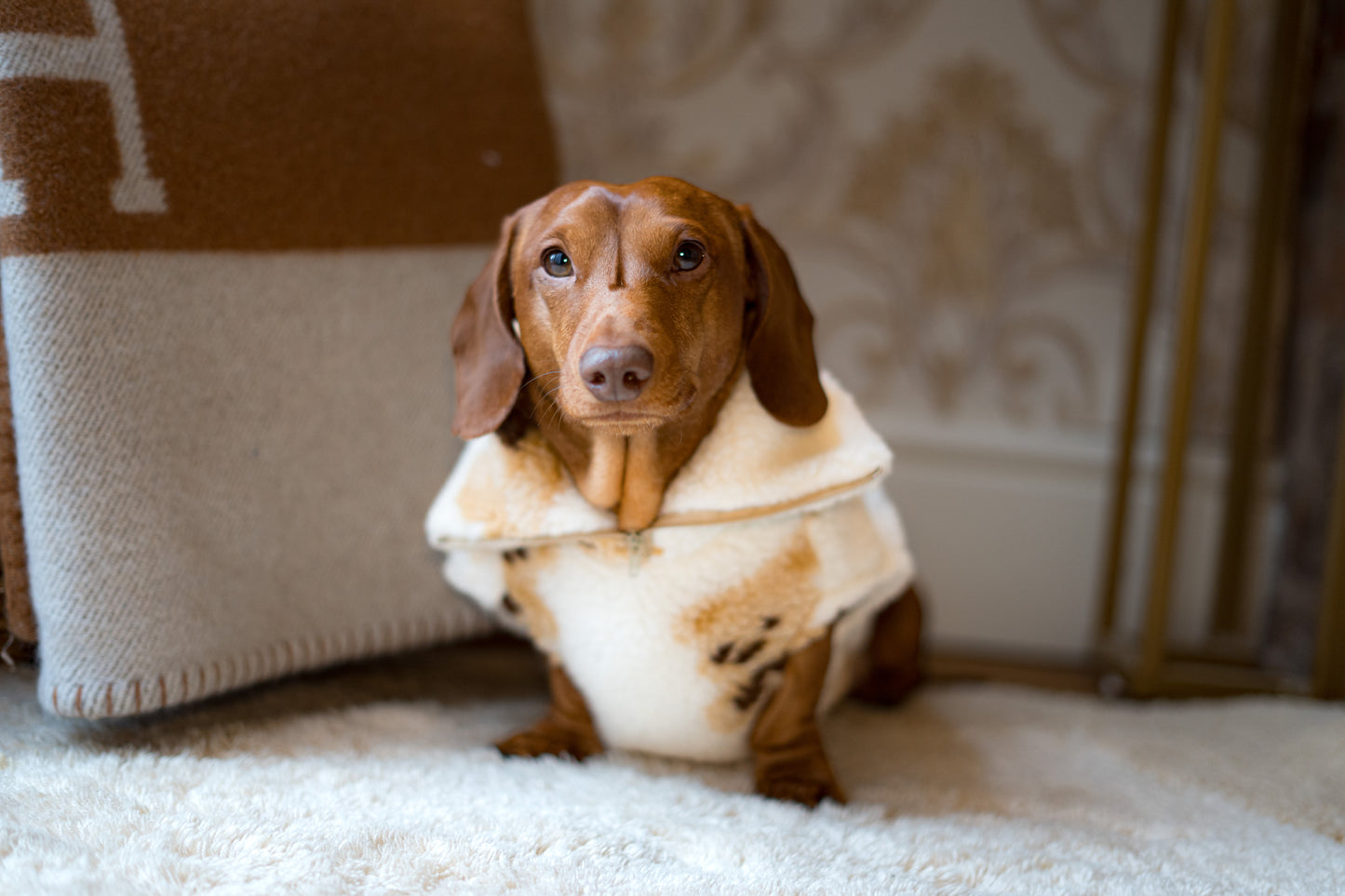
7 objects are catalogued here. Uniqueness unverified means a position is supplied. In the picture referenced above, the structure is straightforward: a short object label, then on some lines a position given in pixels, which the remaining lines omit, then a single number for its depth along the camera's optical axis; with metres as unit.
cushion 0.95
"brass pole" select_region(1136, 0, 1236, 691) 1.28
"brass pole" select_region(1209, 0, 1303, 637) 1.54
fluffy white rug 0.79
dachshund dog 0.97
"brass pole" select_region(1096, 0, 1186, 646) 1.48
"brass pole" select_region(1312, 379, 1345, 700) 1.32
